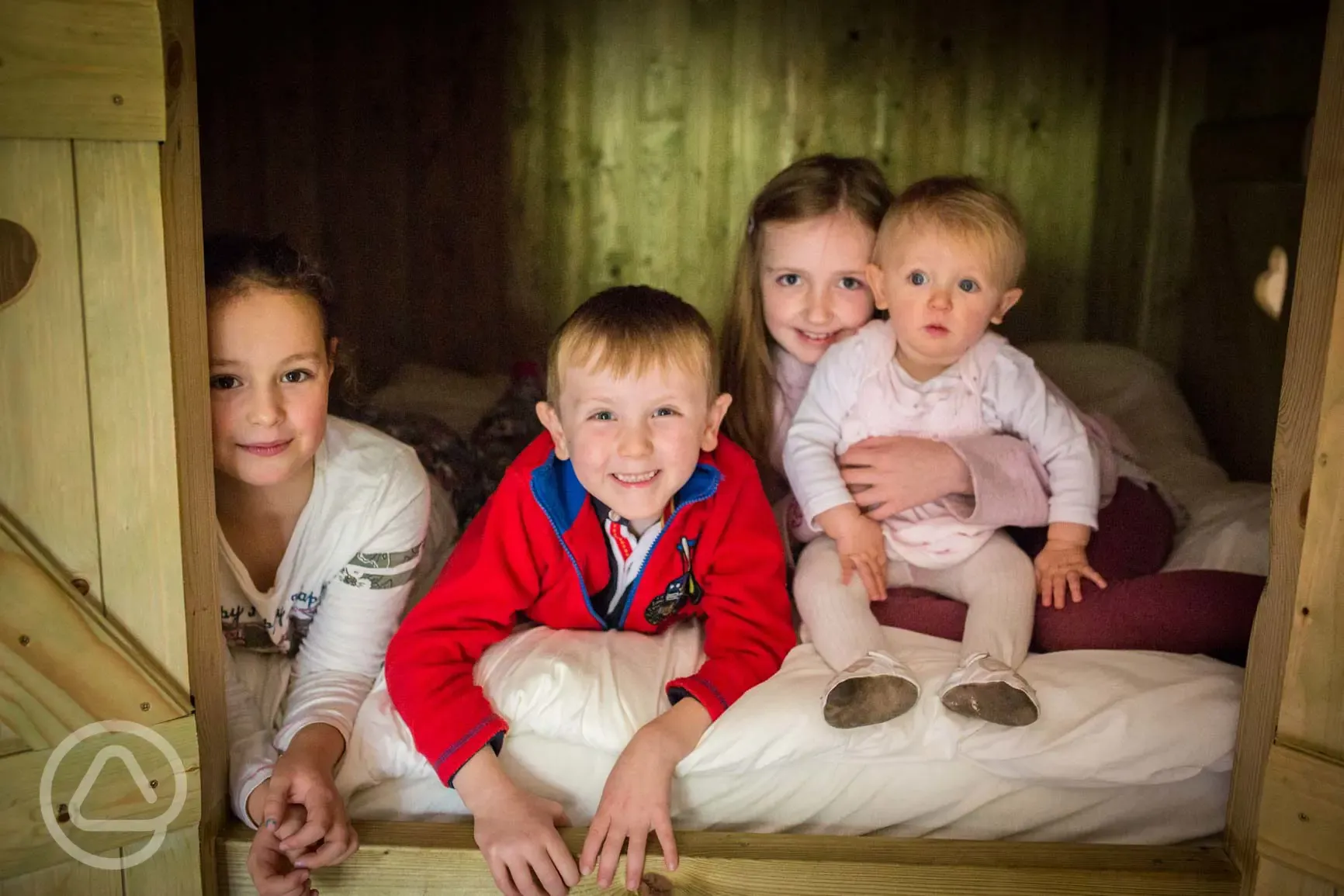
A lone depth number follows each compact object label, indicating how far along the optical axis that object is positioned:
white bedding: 1.20
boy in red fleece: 1.14
